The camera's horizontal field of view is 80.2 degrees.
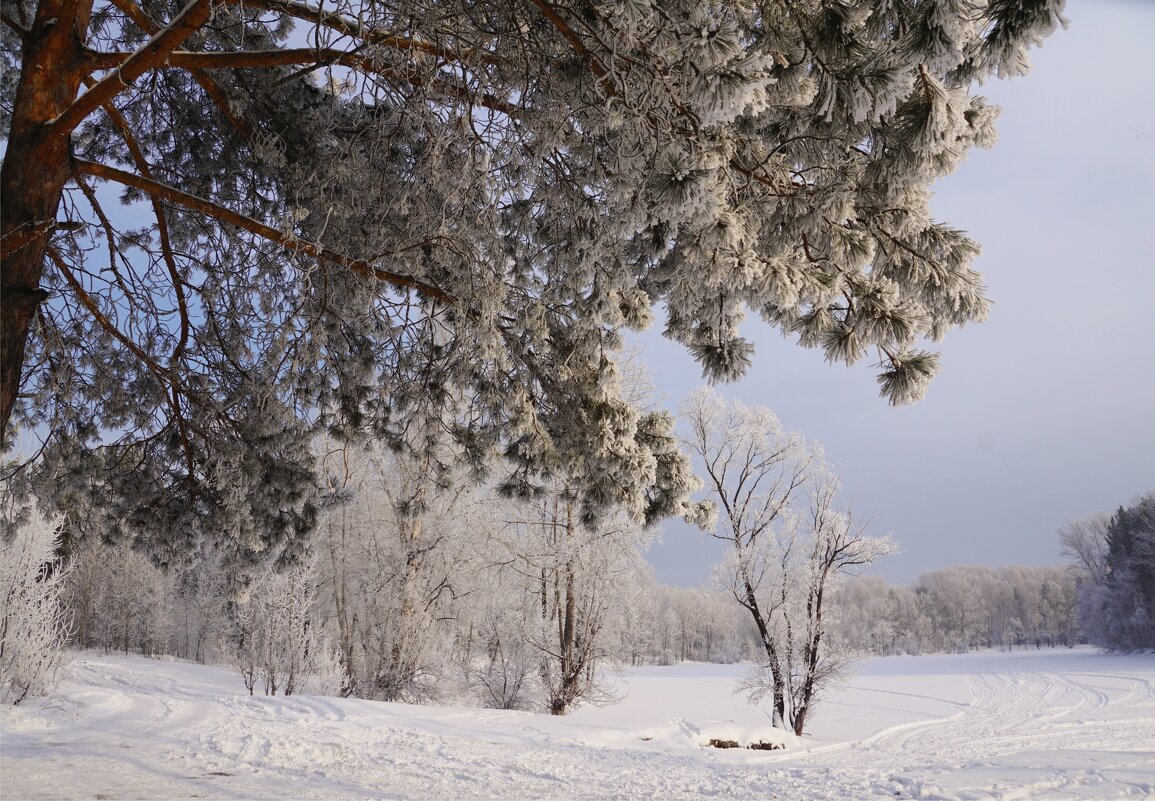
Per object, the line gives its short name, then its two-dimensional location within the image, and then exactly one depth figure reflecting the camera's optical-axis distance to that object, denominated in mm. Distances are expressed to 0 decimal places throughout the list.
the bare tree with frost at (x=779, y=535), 15602
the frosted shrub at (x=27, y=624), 10648
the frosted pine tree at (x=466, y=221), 2471
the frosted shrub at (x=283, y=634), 15297
